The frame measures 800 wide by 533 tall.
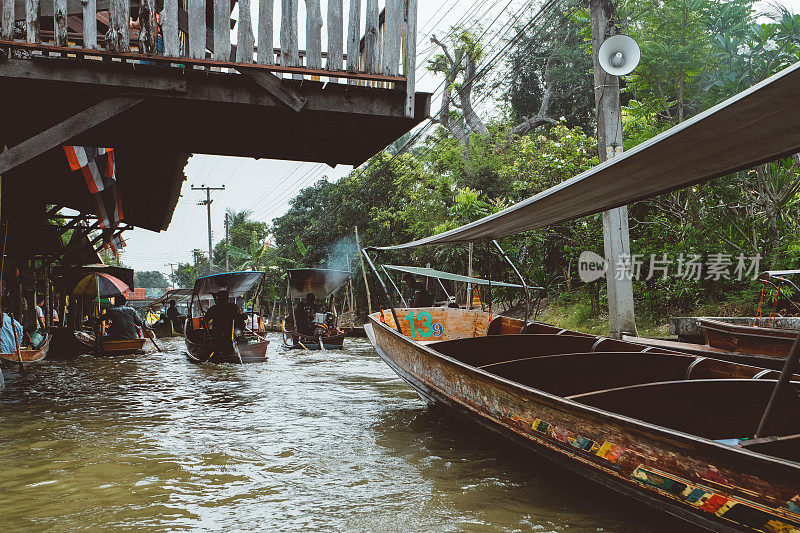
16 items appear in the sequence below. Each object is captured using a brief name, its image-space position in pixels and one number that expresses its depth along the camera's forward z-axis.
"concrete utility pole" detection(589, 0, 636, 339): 7.59
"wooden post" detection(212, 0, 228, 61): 5.15
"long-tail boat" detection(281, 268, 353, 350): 16.73
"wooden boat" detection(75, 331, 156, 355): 13.40
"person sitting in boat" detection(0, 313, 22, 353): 9.46
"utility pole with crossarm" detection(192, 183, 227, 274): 37.52
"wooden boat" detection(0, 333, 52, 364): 9.81
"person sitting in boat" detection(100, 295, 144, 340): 13.82
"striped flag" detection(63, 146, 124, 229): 7.18
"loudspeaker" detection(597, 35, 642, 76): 7.00
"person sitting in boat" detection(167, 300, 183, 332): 27.96
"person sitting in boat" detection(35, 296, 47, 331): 14.58
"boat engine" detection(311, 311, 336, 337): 16.69
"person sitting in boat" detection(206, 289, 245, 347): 12.45
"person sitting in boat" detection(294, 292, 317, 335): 17.42
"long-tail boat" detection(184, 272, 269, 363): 12.66
